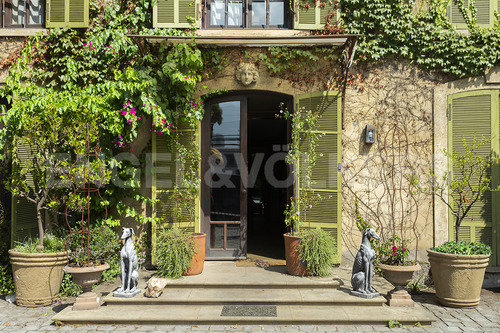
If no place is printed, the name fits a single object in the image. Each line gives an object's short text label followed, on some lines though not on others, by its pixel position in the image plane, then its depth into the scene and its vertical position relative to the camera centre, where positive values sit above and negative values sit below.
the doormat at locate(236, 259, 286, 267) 5.93 -1.39
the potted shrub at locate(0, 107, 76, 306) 4.98 -0.11
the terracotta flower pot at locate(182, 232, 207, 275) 5.32 -1.16
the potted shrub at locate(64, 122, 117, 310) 4.50 -0.84
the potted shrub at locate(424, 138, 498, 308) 4.87 -1.17
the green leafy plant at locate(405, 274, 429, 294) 5.61 -1.65
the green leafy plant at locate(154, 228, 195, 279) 5.13 -1.06
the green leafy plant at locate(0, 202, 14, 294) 5.58 -1.32
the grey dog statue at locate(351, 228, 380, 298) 4.70 -1.21
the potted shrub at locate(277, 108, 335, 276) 5.18 -0.61
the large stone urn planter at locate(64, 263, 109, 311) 4.43 -1.24
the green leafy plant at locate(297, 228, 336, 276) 5.15 -1.03
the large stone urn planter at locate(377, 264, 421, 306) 4.59 -1.26
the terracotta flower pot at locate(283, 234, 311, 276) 5.26 -1.18
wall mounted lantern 5.97 +0.56
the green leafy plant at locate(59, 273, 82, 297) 5.31 -1.57
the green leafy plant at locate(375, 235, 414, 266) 4.82 -1.05
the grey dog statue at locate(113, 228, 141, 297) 4.68 -1.15
